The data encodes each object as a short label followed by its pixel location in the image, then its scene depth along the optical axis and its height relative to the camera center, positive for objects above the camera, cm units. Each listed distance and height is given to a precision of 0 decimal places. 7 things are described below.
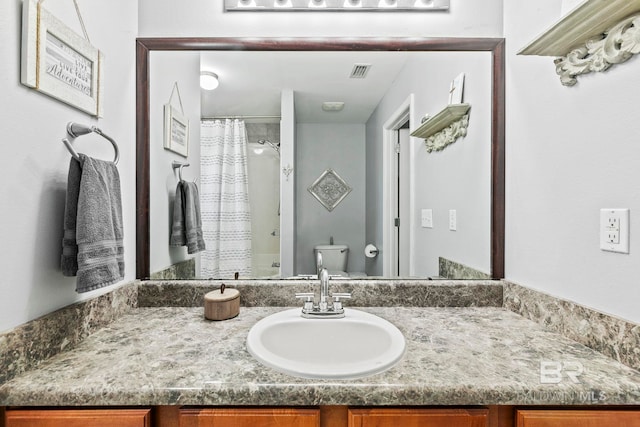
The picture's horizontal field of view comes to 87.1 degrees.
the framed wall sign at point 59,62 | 82 +41
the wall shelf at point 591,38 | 78 +47
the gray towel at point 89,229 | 88 -5
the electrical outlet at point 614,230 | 81 -4
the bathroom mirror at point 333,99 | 134 +40
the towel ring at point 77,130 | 96 +23
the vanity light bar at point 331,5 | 136 +84
